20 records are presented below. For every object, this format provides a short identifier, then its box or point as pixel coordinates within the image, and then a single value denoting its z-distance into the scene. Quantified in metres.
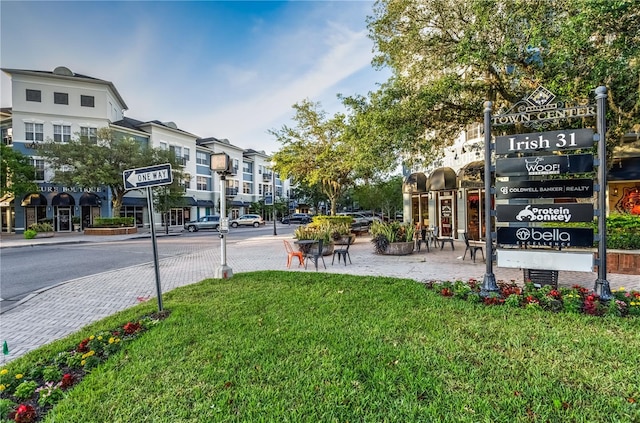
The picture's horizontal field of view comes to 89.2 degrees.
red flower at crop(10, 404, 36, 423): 2.79
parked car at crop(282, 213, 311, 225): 46.06
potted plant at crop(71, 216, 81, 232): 31.44
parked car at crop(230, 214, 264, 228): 40.75
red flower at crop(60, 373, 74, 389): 3.38
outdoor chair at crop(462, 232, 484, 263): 10.42
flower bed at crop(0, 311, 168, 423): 2.97
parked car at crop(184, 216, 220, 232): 34.09
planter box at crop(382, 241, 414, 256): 12.67
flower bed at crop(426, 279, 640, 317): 5.09
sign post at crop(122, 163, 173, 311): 5.45
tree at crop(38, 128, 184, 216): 26.09
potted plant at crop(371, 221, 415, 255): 12.70
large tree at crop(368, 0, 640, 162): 7.19
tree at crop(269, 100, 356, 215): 19.20
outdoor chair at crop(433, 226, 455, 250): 12.59
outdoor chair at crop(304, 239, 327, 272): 9.68
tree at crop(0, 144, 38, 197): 25.89
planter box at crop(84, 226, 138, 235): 26.69
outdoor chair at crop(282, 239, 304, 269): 10.29
